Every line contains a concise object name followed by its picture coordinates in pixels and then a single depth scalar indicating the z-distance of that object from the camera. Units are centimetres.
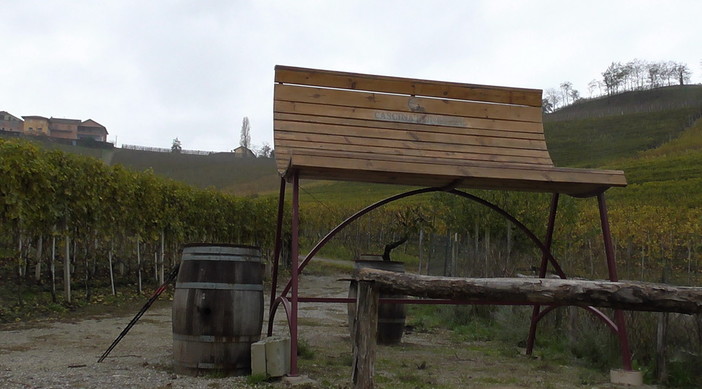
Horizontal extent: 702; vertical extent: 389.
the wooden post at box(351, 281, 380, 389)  378
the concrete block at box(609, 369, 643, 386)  519
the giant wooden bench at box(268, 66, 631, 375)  521
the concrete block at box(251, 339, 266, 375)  485
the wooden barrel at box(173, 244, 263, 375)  500
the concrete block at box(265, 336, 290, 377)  482
